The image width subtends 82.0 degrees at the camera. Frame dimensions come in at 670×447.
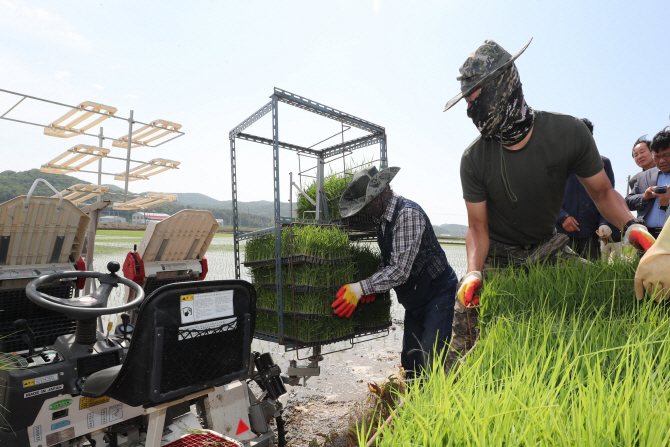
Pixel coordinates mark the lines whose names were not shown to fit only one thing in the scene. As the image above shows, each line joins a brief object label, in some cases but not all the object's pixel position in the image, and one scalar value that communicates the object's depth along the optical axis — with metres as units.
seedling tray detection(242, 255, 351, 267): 3.07
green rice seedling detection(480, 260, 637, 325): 1.53
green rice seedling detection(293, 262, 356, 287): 3.12
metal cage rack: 3.24
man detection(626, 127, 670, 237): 3.36
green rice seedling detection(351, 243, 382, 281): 3.64
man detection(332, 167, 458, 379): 3.12
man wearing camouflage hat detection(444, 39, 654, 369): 2.14
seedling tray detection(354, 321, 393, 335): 3.52
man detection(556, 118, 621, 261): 3.61
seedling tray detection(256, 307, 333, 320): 3.15
